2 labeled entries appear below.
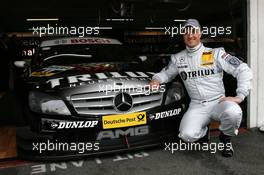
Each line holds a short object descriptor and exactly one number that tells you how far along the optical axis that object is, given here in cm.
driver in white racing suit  308
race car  286
